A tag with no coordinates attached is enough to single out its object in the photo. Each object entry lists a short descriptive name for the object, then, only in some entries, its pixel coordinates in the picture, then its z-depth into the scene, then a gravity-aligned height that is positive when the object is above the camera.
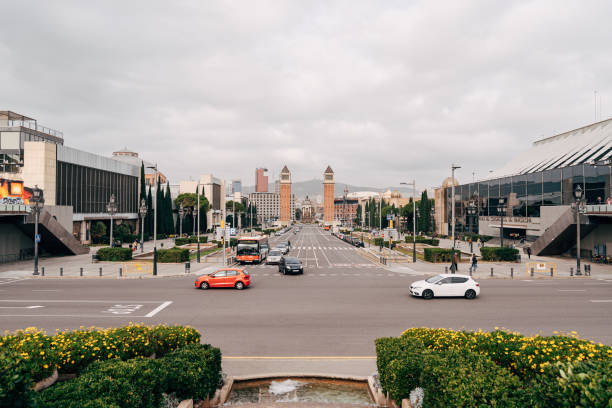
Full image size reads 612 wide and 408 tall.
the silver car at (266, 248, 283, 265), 38.06 -4.44
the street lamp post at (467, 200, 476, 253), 41.91 +0.47
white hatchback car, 21.00 -4.23
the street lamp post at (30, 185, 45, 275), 30.65 +1.25
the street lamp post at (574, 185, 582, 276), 31.27 +1.09
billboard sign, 36.56 +2.36
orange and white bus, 38.18 -4.16
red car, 24.16 -4.36
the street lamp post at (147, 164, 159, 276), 30.67 -4.28
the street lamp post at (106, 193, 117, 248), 42.53 +0.93
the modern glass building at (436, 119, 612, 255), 50.12 +4.45
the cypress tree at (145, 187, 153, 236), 78.81 -1.13
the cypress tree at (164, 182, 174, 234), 83.94 -0.16
